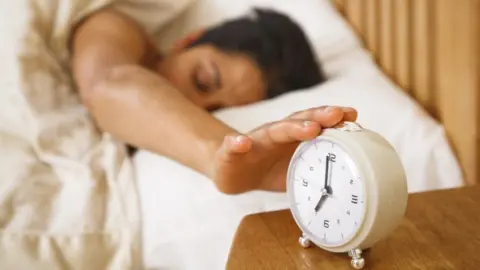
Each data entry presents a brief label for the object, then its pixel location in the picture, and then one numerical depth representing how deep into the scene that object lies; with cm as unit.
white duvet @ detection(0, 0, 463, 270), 77
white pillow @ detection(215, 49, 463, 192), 87
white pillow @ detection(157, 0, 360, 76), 118
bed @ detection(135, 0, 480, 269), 79
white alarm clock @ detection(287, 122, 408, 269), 52
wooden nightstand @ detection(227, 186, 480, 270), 56
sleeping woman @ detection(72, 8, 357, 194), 65
